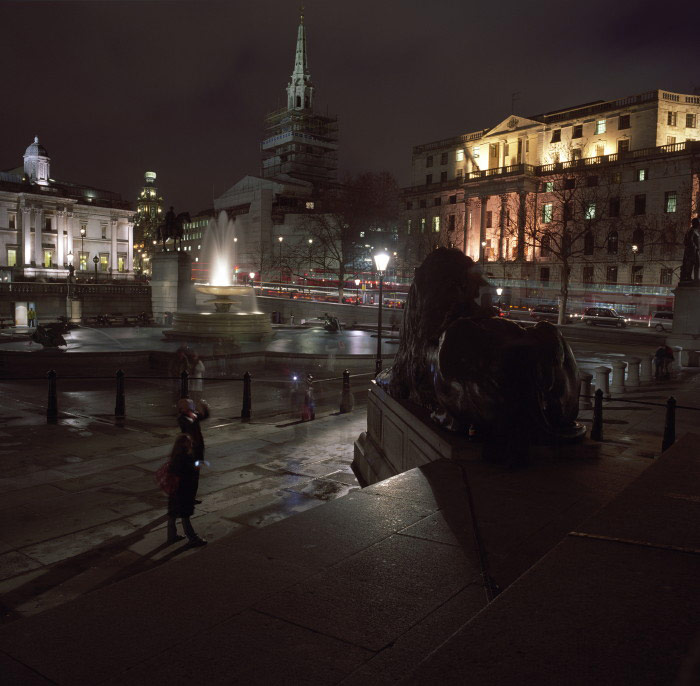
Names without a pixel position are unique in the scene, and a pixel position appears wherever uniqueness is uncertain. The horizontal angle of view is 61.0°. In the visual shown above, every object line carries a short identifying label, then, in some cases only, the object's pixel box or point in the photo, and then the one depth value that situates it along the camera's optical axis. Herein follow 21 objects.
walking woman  6.45
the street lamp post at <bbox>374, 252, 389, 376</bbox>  20.11
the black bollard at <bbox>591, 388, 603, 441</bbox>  8.48
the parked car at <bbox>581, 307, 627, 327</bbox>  42.38
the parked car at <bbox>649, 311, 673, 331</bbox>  40.06
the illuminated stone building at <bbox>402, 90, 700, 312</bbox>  55.03
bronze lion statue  6.29
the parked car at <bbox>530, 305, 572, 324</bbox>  45.42
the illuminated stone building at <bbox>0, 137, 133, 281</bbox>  87.19
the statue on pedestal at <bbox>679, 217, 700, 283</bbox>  23.29
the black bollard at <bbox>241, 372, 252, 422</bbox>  13.55
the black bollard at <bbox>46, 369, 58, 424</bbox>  12.80
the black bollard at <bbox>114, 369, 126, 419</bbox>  13.34
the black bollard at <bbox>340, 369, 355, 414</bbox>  14.48
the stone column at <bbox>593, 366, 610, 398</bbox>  14.54
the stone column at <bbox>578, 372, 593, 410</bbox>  12.63
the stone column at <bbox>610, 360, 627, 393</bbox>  15.39
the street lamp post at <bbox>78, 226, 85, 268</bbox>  93.35
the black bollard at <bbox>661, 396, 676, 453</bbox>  8.13
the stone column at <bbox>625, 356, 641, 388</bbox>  16.82
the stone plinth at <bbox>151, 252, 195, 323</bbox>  36.91
